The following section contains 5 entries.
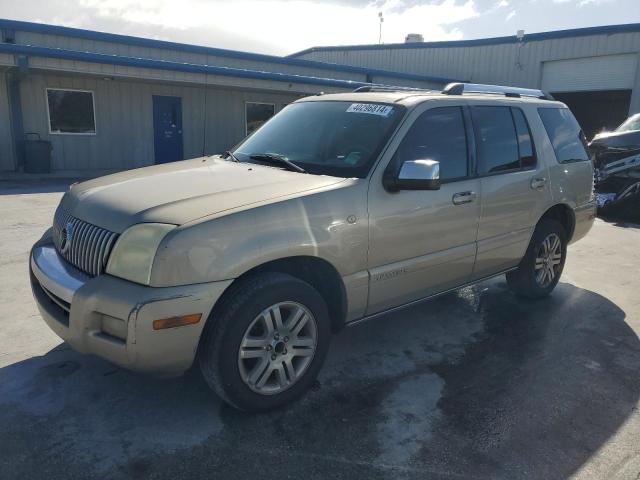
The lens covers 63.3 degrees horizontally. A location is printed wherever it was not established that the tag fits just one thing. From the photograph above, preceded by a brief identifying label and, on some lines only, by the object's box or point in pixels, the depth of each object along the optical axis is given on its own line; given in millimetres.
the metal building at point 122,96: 13164
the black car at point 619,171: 9531
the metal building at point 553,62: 19031
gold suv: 2553
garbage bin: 13227
